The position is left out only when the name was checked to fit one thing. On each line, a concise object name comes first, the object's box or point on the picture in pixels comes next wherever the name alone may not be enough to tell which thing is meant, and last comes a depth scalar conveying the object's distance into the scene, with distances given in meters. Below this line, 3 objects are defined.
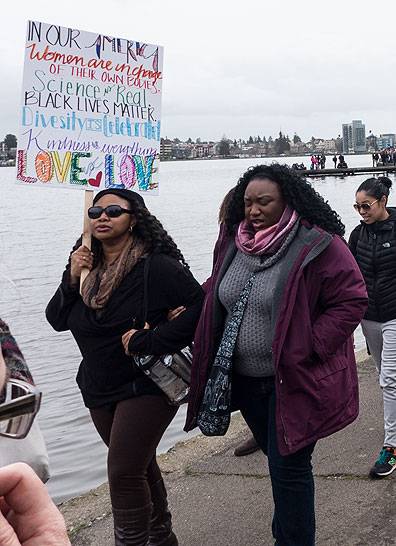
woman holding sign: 3.76
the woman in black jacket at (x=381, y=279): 5.04
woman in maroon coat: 3.47
